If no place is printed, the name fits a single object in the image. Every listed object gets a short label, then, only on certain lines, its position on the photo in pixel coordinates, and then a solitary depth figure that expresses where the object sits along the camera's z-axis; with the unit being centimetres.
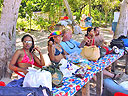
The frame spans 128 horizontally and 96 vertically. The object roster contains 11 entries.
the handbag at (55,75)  216
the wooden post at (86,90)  284
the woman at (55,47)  331
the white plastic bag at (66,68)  255
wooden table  212
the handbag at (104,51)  371
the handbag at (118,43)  432
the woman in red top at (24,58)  269
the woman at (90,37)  411
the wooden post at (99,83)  339
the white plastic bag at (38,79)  192
